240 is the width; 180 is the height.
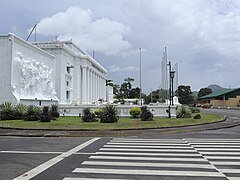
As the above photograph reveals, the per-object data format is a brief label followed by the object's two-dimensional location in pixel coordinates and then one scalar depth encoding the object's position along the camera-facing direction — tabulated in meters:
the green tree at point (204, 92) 145.21
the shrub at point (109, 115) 23.95
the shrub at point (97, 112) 27.66
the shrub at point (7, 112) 26.50
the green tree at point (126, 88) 137.50
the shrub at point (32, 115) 25.31
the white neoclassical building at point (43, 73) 34.66
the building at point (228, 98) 96.12
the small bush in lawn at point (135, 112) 27.86
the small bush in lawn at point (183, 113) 29.44
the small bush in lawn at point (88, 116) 24.53
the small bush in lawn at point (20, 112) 26.78
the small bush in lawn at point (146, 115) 25.13
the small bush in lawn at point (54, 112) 27.47
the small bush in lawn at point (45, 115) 23.98
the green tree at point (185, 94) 121.81
